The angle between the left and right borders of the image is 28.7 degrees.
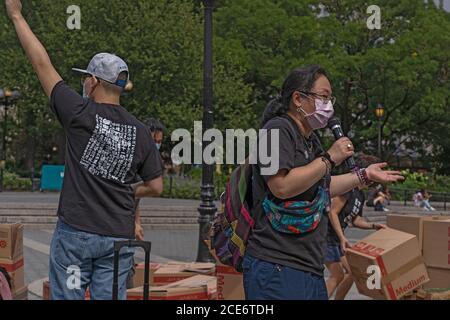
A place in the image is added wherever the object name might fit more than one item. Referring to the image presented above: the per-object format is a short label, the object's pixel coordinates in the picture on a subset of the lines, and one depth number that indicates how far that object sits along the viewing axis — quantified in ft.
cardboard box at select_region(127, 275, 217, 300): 22.40
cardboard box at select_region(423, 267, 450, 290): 26.30
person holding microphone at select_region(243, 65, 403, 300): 12.87
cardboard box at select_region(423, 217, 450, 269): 26.17
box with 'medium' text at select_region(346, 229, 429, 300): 24.02
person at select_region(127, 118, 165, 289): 25.98
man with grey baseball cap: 13.87
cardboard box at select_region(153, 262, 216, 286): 27.17
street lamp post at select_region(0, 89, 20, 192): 124.88
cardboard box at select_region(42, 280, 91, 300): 24.23
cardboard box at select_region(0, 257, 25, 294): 21.95
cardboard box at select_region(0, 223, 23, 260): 21.42
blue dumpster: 106.83
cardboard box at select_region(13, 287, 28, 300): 22.66
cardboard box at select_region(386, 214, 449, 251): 26.40
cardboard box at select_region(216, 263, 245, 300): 23.75
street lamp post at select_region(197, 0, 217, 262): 41.01
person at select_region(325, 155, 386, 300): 25.98
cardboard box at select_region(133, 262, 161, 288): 27.73
